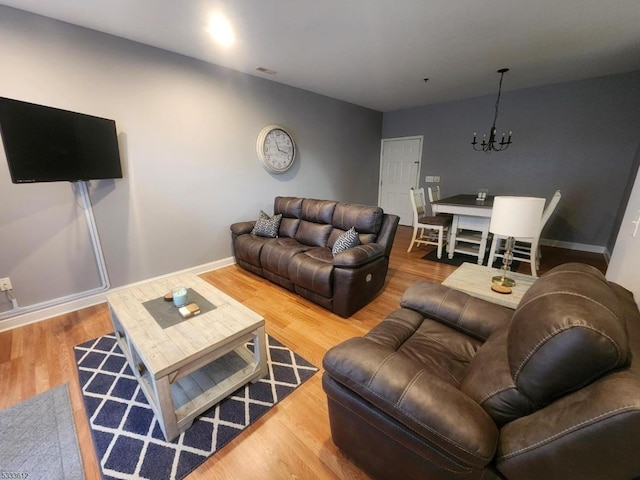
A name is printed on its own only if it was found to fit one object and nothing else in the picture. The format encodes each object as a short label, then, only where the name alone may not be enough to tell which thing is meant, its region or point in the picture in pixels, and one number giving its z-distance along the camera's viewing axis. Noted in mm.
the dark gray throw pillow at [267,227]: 3439
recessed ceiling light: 2197
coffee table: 1299
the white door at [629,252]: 1735
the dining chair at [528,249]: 3062
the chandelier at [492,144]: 4109
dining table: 3379
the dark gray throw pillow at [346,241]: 2664
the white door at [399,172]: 5645
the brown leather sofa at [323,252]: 2404
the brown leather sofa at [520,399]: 615
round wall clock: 3742
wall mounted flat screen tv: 1831
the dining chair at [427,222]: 3875
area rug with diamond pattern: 1251
